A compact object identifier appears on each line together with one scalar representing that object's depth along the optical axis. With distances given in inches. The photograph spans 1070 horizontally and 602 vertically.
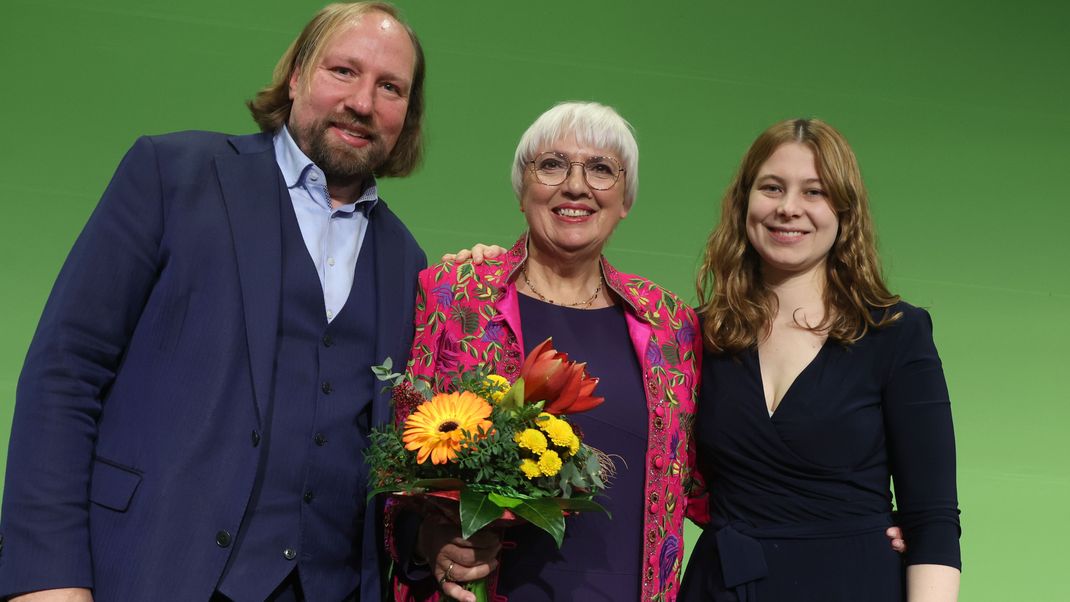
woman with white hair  83.1
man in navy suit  67.0
